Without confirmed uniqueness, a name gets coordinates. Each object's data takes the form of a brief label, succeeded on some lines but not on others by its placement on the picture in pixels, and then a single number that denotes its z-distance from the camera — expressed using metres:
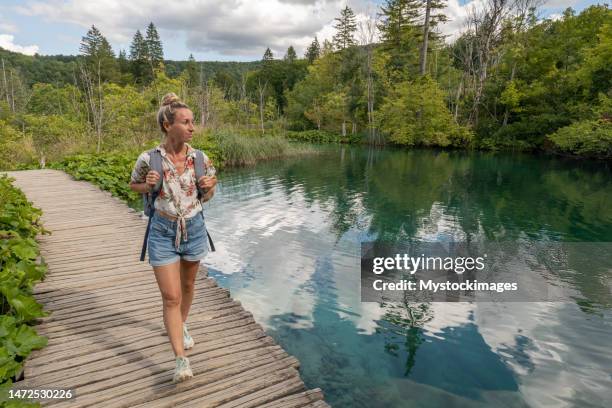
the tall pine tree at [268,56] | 58.59
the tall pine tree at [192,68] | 59.04
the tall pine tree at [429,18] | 31.45
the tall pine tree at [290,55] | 62.03
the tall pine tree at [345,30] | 44.00
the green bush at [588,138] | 19.48
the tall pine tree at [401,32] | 36.12
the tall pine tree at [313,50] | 59.75
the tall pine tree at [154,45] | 55.91
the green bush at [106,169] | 10.76
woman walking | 2.40
